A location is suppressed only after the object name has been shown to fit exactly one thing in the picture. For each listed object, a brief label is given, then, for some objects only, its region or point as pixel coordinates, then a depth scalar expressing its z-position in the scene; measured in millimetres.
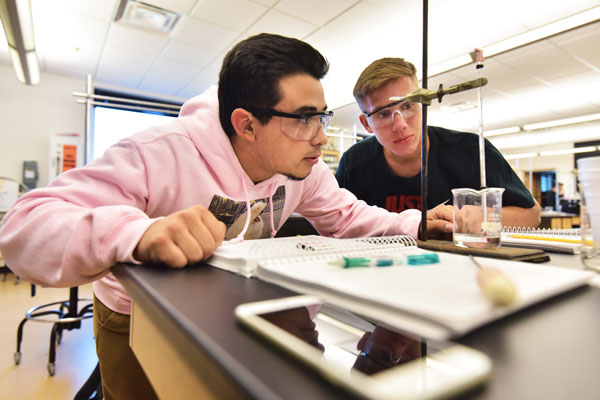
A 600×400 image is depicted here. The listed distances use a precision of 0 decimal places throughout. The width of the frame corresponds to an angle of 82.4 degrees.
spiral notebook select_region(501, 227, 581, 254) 716
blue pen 431
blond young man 1436
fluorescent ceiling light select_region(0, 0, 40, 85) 1933
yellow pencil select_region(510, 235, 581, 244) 768
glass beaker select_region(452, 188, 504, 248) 713
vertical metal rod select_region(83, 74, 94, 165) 2746
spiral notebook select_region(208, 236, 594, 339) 248
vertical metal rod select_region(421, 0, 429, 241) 812
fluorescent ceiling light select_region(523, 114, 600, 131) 5773
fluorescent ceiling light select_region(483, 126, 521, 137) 5944
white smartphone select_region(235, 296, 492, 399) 179
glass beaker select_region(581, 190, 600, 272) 529
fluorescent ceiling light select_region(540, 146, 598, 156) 6468
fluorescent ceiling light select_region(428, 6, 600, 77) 2527
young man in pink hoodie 517
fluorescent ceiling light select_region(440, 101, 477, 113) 5721
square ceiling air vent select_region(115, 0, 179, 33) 3123
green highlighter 464
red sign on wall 4824
